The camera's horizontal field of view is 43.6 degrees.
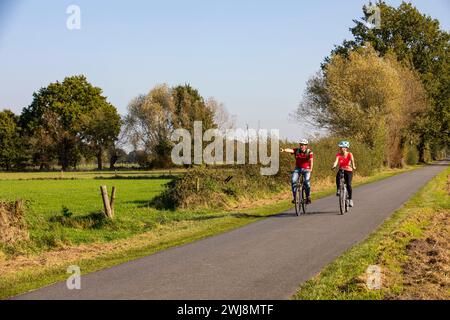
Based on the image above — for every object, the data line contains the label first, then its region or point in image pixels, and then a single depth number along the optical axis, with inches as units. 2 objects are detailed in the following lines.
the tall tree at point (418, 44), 2721.5
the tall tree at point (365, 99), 1888.5
